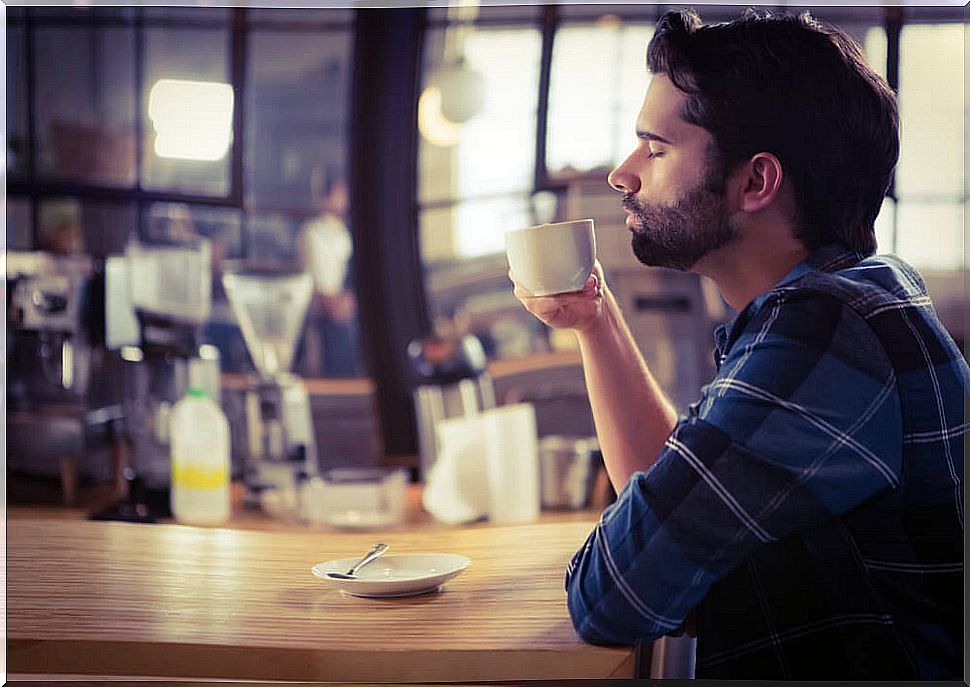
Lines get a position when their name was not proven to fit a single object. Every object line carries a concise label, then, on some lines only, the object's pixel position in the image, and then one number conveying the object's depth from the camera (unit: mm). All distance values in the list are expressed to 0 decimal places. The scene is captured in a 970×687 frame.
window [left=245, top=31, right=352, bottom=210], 4074
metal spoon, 982
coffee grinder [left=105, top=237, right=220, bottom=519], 2334
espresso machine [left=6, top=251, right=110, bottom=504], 2367
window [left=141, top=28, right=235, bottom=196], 3197
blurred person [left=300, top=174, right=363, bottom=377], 3697
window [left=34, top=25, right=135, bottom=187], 3025
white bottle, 2102
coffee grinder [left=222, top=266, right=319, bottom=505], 2281
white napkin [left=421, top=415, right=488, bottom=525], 2139
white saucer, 958
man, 882
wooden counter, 851
